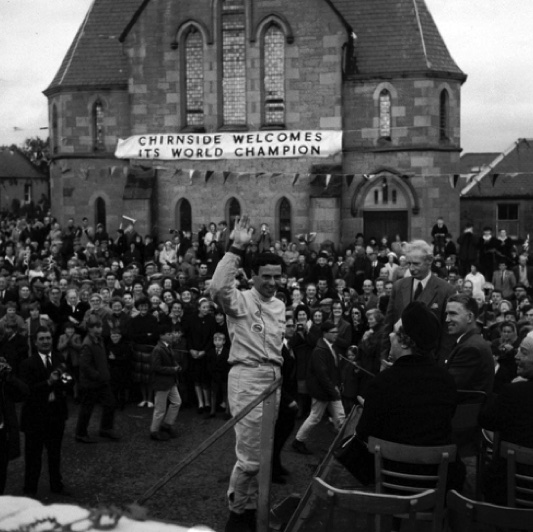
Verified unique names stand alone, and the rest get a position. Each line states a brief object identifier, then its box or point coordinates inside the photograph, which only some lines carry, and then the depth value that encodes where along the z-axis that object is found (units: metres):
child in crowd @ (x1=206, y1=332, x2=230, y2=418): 12.84
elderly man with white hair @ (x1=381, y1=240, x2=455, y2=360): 8.38
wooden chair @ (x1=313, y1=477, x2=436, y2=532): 4.88
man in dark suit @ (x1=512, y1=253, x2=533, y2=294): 19.94
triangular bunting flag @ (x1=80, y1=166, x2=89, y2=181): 28.47
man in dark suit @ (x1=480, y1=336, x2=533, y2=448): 5.78
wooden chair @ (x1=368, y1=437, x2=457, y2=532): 5.37
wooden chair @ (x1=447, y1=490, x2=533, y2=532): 4.78
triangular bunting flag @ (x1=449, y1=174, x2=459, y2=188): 26.25
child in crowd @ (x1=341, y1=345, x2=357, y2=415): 12.34
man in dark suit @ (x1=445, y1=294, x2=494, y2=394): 7.03
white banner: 26.58
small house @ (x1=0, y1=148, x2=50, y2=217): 83.38
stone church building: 26.48
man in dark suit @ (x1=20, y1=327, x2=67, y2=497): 9.34
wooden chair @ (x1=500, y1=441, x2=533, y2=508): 5.57
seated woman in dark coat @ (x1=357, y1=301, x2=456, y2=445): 5.59
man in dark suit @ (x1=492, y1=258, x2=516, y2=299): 18.70
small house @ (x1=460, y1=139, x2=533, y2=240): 32.06
